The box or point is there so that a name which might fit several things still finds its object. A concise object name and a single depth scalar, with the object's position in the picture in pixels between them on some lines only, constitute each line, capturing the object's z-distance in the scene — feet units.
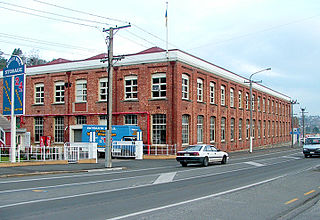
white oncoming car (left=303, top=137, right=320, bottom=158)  108.06
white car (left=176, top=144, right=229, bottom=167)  77.87
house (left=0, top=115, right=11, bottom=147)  99.71
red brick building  112.47
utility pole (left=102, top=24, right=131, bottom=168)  75.20
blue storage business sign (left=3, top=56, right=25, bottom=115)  70.03
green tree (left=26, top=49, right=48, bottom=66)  281.21
